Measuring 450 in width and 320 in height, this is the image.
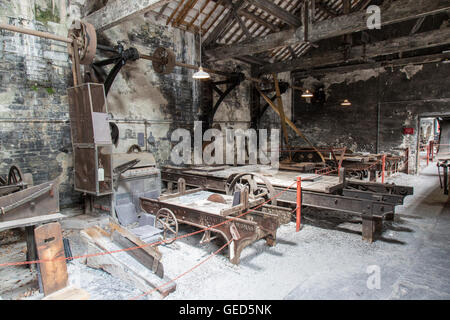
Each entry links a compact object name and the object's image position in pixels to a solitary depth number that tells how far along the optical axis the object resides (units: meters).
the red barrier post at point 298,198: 5.23
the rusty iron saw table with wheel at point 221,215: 4.02
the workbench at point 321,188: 4.77
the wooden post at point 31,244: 3.76
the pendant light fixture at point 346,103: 12.75
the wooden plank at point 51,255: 3.09
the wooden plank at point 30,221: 3.37
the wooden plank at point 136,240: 3.35
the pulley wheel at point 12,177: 5.10
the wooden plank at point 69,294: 2.95
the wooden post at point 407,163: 11.81
